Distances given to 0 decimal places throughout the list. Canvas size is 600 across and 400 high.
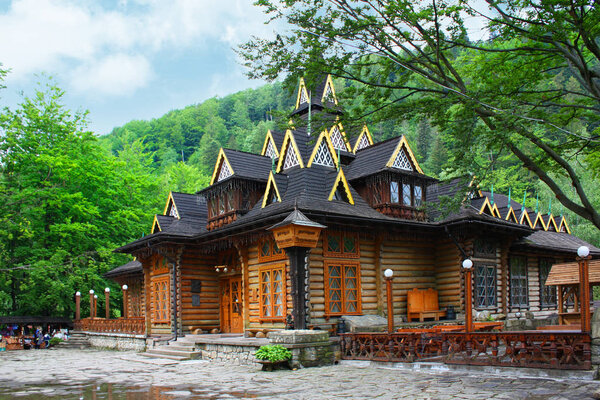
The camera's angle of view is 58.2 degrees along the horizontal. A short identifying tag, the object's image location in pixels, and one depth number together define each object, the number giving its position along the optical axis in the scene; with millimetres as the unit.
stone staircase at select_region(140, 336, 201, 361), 18423
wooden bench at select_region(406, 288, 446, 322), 19922
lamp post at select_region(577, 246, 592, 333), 10570
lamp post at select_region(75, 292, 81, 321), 30600
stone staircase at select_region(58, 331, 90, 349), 28344
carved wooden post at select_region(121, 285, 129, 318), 31416
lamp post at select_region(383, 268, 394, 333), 14383
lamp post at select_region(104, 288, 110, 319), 28548
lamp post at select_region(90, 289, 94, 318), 29653
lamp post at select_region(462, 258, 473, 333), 12812
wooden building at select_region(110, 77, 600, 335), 17984
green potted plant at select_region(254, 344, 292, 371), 14281
